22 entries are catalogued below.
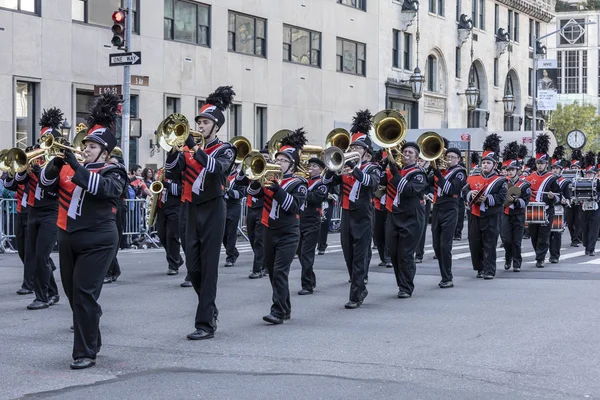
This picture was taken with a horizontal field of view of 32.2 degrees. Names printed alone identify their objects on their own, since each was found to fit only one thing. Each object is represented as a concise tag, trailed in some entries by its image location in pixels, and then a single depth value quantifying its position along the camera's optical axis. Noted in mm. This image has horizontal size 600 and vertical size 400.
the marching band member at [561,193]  18656
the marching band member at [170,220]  15188
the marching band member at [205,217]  9758
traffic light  21000
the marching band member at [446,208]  14445
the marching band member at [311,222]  13047
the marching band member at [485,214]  15562
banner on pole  45750
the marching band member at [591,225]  20655
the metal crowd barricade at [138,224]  21672
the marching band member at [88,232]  8476
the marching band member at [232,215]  16547
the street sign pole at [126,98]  22547
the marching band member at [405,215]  13078
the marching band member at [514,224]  16875
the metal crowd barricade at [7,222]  19714
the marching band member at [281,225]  10812
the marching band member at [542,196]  17828
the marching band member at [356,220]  12141
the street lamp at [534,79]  41716
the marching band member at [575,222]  23547
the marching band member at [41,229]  11844
